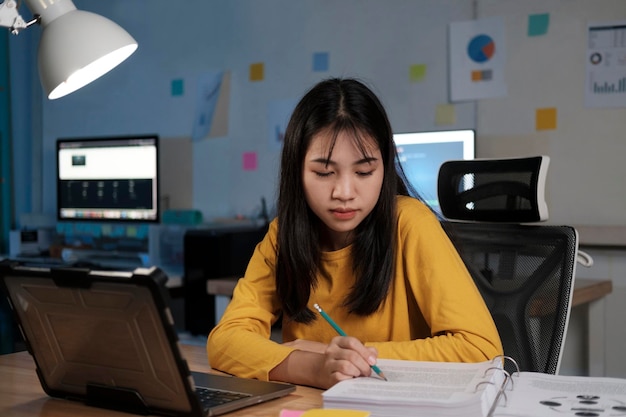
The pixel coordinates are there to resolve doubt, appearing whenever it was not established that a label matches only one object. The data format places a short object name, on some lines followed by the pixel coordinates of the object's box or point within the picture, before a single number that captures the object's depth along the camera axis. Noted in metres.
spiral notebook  0.85
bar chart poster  2.58
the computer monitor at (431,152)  2.67
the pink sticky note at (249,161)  3.36
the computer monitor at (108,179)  3.43
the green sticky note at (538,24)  2.69
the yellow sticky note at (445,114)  2.86
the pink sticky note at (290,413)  0.90
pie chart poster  2.77
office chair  1.46
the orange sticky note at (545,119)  2.69
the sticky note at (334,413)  0.86
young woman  1.23
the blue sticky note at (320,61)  3.17
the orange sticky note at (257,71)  3.34
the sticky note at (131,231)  3.53
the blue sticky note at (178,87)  3.58
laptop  0.85
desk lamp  1.06
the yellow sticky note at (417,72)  2.93
